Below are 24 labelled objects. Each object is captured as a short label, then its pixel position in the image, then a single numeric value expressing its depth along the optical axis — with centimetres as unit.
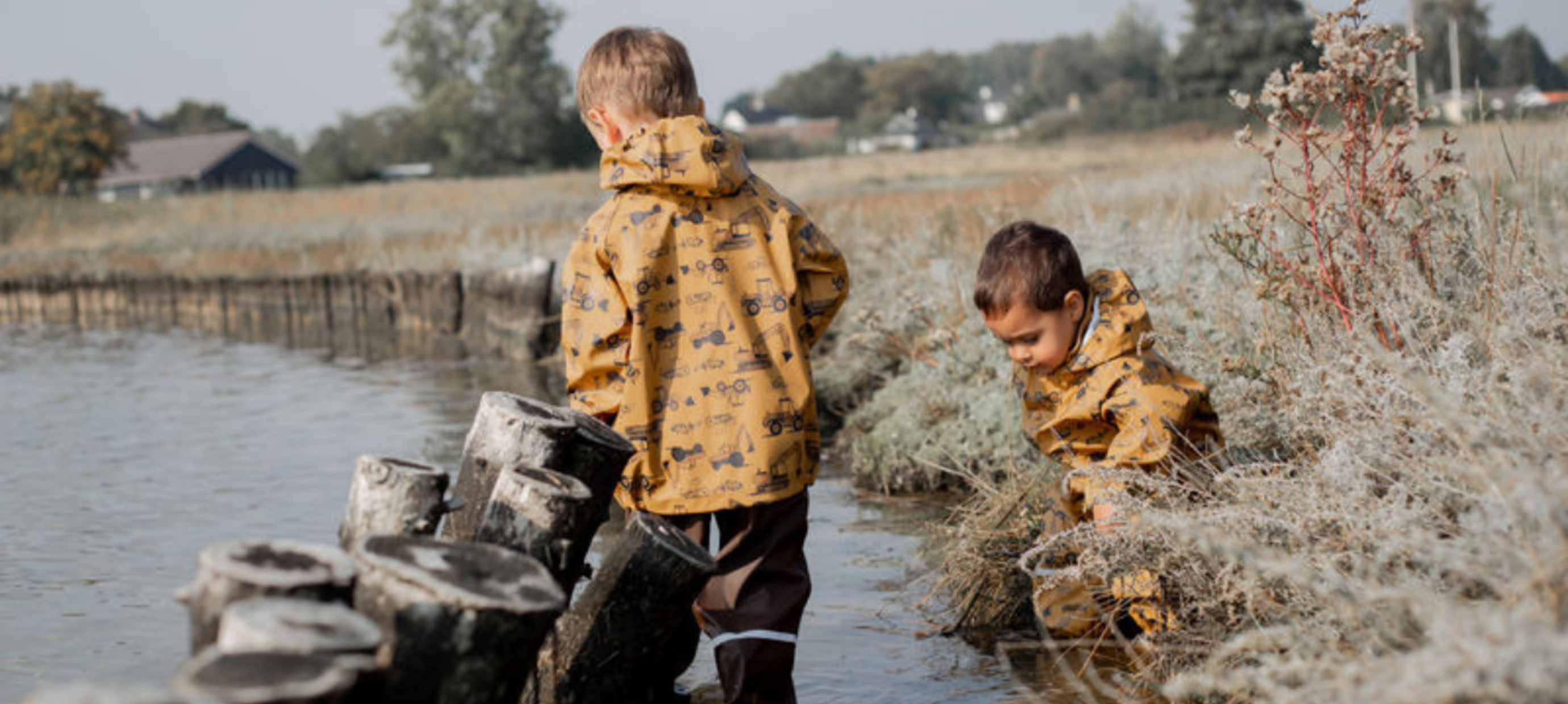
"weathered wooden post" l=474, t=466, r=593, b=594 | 310
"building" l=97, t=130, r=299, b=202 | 8612
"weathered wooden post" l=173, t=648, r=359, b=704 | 205
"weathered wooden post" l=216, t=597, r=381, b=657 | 218
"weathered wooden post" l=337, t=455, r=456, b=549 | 299
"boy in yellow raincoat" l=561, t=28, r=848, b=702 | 371
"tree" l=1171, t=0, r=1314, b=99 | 5638
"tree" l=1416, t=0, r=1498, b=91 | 5619
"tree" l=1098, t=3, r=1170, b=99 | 14288
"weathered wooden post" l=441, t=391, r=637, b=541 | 340
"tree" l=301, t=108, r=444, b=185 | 7862
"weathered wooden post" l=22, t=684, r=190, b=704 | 185
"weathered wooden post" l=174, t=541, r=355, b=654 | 238
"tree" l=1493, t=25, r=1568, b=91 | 4375
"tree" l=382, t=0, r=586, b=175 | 7244
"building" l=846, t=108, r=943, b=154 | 9125
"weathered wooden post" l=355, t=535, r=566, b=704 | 243
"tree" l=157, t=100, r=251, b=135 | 11250
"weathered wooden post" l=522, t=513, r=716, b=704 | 338
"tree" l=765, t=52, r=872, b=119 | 14675
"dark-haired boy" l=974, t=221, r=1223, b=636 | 371
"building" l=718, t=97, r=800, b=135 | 14938
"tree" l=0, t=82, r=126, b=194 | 5566
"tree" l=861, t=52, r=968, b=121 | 13538
